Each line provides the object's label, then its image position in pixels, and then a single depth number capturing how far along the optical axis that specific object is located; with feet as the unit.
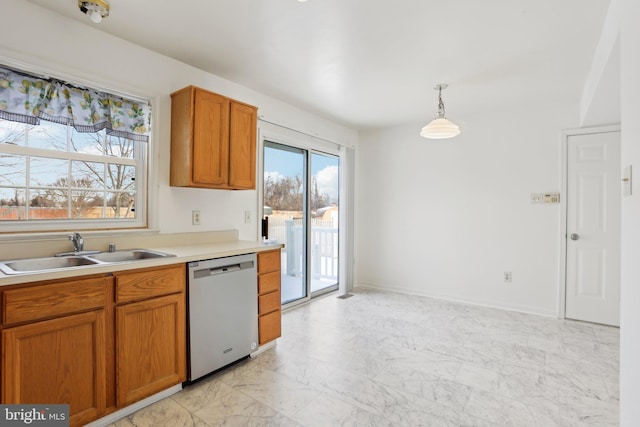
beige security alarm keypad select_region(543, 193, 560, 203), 12.08
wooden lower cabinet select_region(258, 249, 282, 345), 8.80
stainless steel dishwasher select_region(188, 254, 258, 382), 7.19
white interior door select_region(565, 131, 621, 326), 11.22
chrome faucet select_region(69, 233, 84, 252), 6.77
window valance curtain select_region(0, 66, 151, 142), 6.38
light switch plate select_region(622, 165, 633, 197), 4.42
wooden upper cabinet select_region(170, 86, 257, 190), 8.20
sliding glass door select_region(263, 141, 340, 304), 12.53
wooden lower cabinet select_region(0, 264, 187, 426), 4.93
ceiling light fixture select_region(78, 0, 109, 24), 6.20
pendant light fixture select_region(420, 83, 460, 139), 10.02
